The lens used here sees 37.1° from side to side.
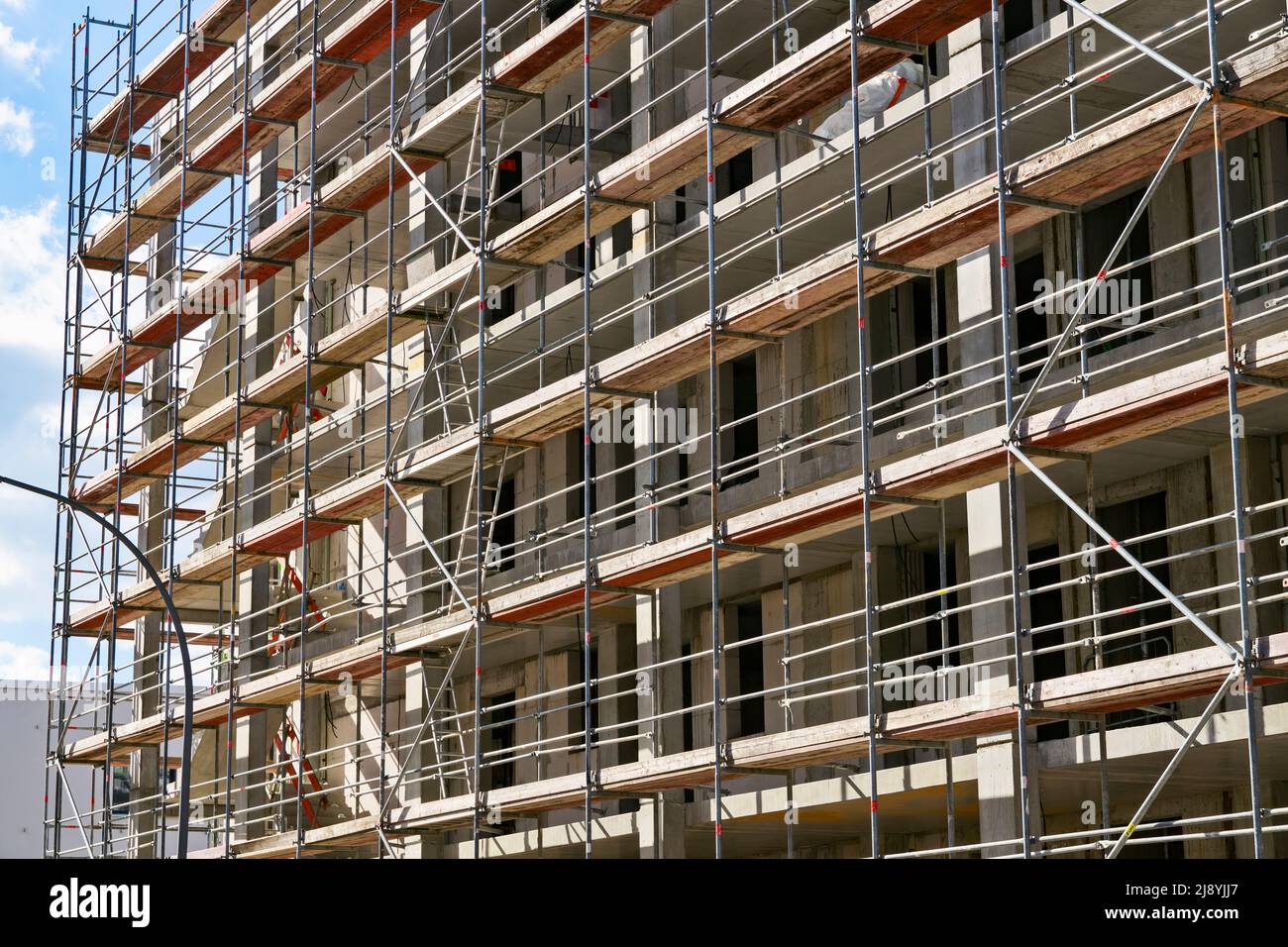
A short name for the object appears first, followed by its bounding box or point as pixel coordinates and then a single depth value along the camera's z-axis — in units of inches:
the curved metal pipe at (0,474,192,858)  881.5
